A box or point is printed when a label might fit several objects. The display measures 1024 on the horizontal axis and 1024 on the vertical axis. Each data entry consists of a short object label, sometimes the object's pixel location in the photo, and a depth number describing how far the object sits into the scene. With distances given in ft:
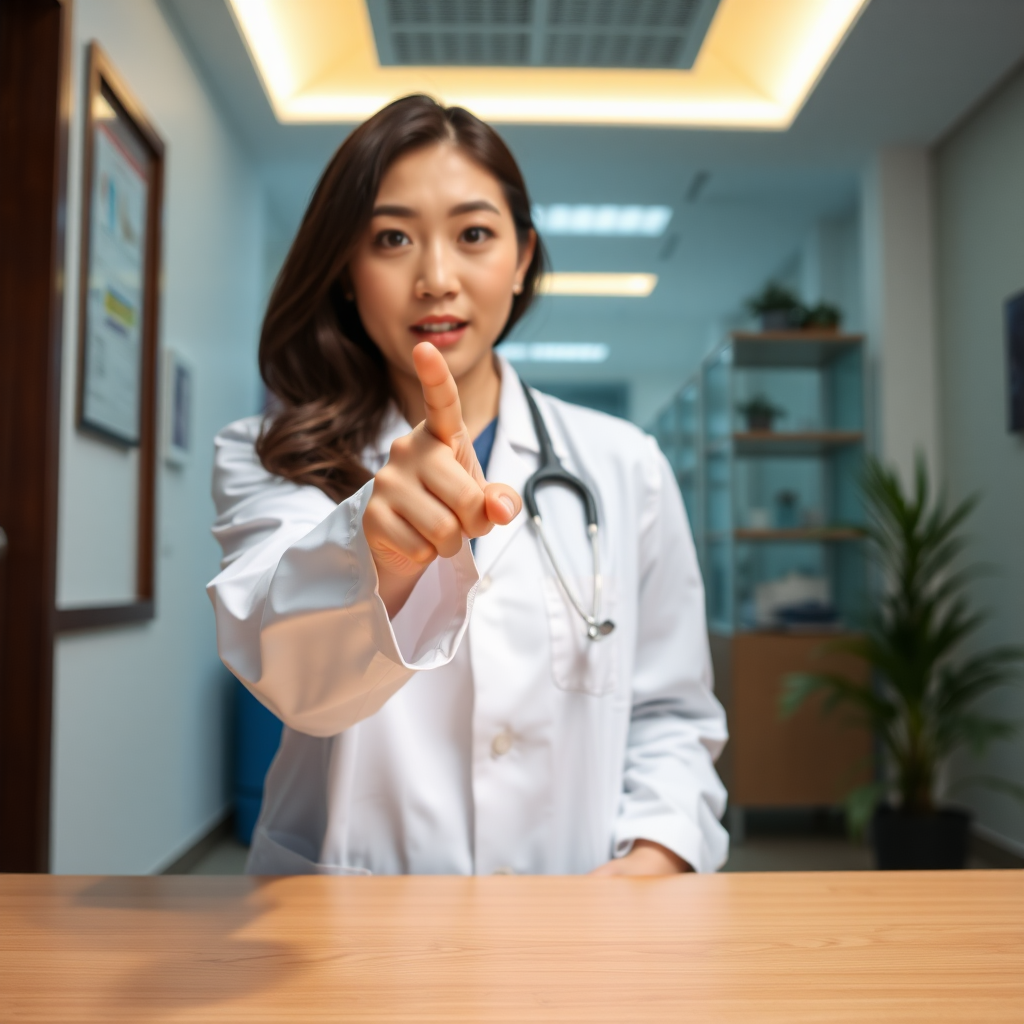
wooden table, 1.82
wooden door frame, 7.75
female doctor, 3.57
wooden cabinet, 14.65
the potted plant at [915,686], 12.20
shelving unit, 14.70
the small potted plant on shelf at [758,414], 15.16
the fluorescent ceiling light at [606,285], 24.06
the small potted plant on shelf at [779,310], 15.40
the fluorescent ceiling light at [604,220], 19.38
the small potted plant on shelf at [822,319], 15.35
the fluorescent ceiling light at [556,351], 30.73
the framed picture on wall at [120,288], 8.91
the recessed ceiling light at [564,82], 12.87
